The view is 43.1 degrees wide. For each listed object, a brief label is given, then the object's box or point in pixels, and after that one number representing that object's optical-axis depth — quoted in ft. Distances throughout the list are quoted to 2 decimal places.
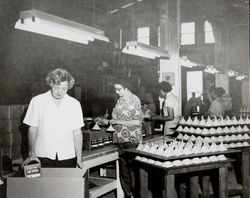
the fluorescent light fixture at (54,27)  10.85
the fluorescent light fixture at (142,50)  17.49
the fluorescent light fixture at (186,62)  26.63
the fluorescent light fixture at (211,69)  32.64
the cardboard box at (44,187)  5.56
